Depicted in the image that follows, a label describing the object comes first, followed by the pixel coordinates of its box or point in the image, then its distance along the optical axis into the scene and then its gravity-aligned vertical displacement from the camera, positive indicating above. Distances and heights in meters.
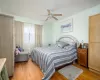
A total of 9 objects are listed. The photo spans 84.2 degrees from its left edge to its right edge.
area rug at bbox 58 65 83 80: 1.84 -1.23
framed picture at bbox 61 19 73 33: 3.32 +0.82
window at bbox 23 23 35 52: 3.74 +0.13
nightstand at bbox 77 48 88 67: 2.33 -0.78
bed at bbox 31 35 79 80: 1.81 -0.77
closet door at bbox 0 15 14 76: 1.62 -0.06
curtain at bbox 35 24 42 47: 4.01 +0.28
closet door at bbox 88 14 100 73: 1.94 -0.19
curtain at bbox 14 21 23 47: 3.42 +0.37
